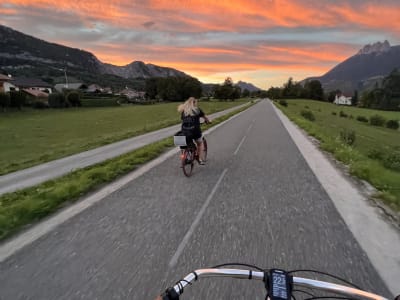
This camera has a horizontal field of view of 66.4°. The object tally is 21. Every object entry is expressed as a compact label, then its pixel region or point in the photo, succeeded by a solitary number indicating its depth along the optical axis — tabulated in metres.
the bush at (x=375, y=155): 15.19
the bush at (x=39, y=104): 59.88
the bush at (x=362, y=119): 58.63
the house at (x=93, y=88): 134.50
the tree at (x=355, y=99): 155.88
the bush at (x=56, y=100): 63.91
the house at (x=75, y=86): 132.59
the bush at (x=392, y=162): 12.49
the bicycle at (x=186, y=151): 8.66
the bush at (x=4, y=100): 50.41
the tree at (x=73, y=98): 69.62
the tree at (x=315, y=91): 166.00
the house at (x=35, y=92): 93.13
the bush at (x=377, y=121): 52.88
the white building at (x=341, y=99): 186.00
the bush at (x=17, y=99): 53.09
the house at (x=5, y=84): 74.44
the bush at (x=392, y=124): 50.85
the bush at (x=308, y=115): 40.06
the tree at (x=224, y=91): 126.54
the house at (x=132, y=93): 164.00
